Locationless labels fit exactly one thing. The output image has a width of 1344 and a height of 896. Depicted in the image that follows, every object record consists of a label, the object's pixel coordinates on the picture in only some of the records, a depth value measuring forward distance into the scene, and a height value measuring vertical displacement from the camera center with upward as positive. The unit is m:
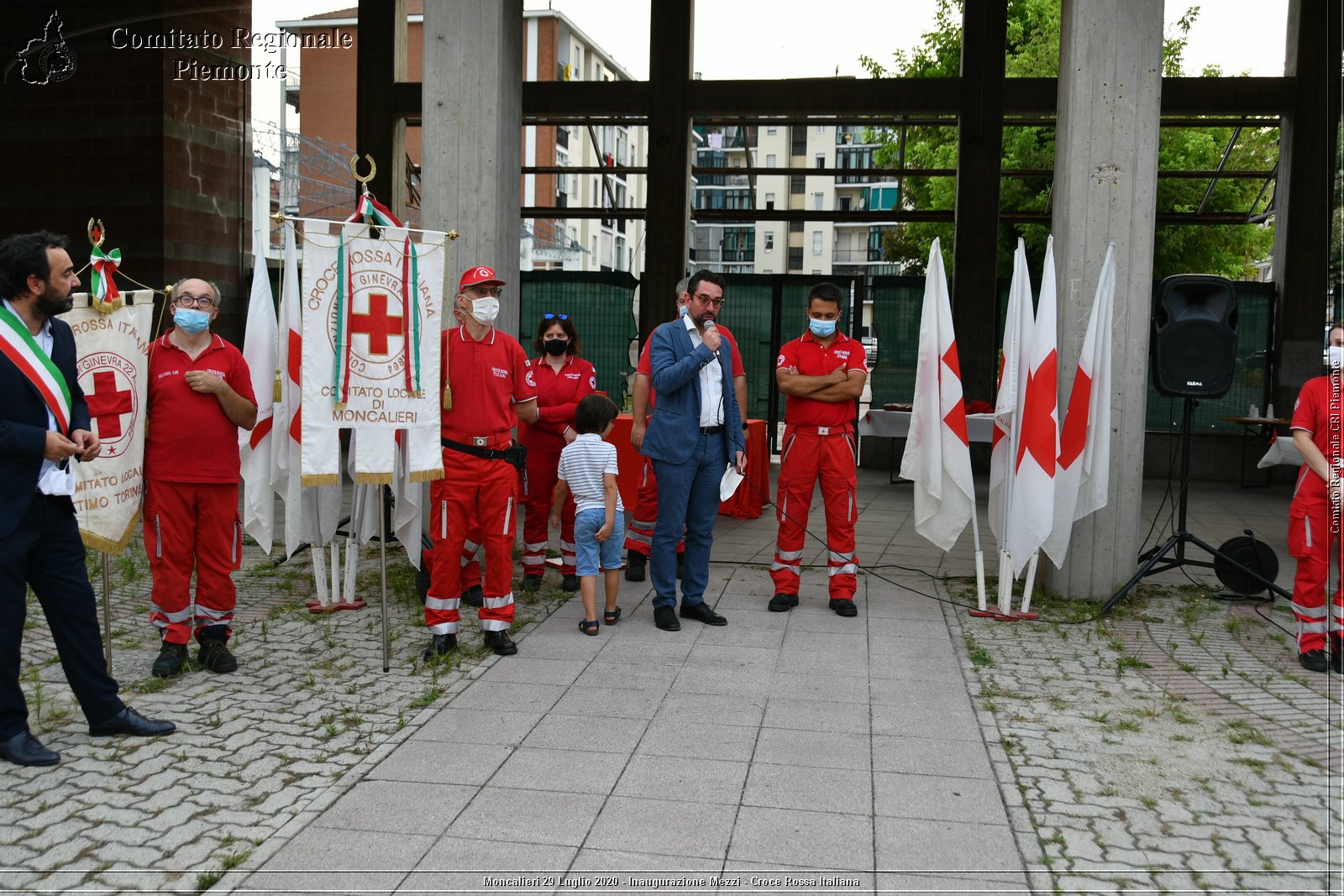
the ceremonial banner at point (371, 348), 5.65 -0.04
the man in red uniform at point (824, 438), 7.27 -0.56
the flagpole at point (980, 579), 7.33 -1.42
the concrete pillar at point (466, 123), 8.51 +1.64
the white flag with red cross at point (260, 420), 6.84 -0.51
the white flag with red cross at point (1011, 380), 7.32 -0.16
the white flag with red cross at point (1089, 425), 7.38 -0.43
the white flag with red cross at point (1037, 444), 7.22 -0.55
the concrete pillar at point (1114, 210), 7.63 +0.99
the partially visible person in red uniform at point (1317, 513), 6.14 -0.81
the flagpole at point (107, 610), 5.52 -1.32
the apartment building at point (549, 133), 47.81 +10.20
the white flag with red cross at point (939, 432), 7.41 -0.50
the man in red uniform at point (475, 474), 6.08 -0.70
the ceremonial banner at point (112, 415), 5.46 -0.39
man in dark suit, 4.41 -0.60
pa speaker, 7.32 +0.14
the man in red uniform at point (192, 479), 5.71 -0.72
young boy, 6.68 -0.86
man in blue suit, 6.84 -0.56
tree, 25.08 +4.56
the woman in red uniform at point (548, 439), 7.91 -0.65
